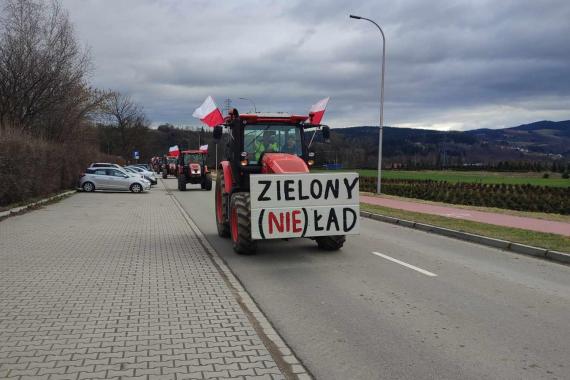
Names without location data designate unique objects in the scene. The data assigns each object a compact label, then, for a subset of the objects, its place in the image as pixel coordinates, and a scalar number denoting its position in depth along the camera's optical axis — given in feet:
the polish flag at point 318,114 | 35.82
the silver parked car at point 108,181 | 102.68
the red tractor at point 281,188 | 28.84
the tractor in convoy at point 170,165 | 200.87
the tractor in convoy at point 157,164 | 257.16
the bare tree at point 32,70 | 84.94
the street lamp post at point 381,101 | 84.12
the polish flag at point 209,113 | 40.63
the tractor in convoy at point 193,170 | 113.70
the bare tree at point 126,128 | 270.26
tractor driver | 34.55
